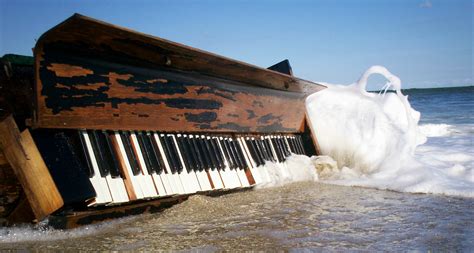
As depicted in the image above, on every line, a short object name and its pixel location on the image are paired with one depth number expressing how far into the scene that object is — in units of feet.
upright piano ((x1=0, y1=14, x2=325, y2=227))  4.31
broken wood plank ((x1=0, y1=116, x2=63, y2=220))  4.07
